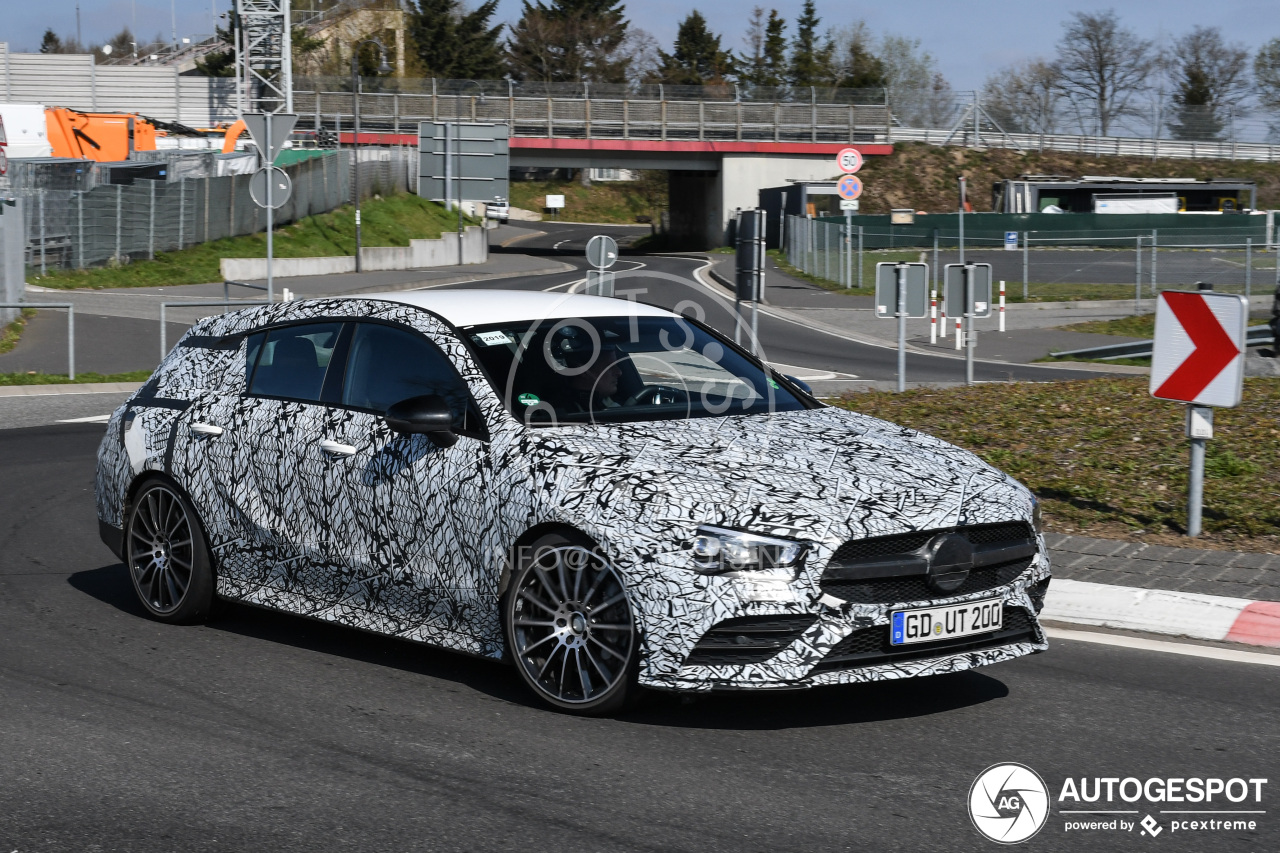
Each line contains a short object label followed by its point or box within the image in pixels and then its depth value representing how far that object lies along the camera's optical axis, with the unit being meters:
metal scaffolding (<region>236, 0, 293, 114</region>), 66.19
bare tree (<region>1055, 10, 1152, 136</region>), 108.81
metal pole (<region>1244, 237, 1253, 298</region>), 31.23
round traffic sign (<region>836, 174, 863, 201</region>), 40.25
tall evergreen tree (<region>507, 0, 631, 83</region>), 127.00
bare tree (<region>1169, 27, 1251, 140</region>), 110.06
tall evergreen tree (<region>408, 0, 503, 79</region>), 120.81
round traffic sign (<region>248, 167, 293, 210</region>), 24.50
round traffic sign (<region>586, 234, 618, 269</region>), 19.66
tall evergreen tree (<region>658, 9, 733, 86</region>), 144.50
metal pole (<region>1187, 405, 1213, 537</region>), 8.18
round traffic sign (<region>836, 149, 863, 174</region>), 40.22
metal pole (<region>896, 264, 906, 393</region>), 18.09
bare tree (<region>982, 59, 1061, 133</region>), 83.50
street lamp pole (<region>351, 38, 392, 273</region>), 48.77
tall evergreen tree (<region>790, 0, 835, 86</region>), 123.44
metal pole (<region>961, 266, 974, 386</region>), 18.47
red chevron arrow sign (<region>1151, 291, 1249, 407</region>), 7.92
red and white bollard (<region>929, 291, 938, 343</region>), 28.12
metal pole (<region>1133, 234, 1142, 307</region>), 35.82
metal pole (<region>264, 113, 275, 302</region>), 23.47
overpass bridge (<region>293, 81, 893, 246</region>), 72.38
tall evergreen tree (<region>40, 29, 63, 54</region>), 152.88
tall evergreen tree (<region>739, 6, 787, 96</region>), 132.00
